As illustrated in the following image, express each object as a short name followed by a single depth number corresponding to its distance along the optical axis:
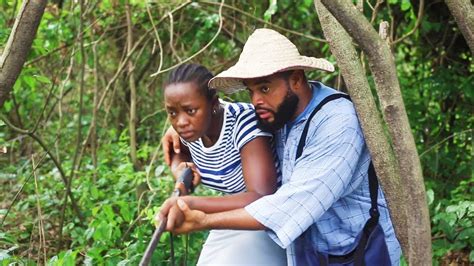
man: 2.34
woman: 2.48
